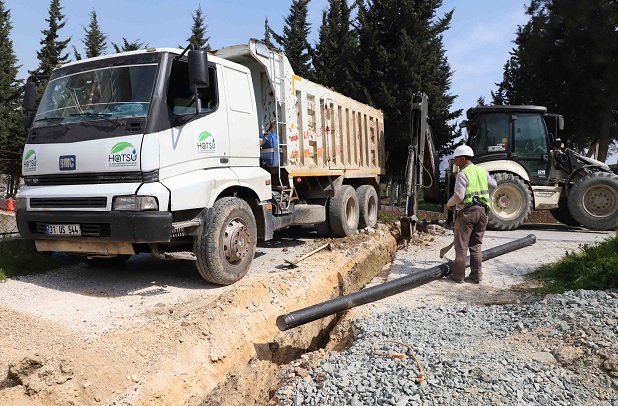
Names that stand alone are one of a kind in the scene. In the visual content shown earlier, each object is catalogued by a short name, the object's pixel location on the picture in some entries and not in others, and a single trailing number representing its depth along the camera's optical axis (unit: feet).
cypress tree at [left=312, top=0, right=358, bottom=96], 59.26
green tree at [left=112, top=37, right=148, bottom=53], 81.60
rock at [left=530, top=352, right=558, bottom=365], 11.34
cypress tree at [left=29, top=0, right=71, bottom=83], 92.73
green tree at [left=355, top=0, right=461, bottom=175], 53.98
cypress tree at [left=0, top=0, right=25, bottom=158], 75.05
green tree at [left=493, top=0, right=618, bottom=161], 56.34
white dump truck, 15.33
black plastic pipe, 13.17
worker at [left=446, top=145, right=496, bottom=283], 19.42
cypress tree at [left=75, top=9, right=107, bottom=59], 92.95
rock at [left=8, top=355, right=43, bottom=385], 10.55
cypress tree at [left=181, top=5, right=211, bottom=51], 99.66
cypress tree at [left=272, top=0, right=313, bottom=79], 76.18
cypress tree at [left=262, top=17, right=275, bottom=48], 81.78
